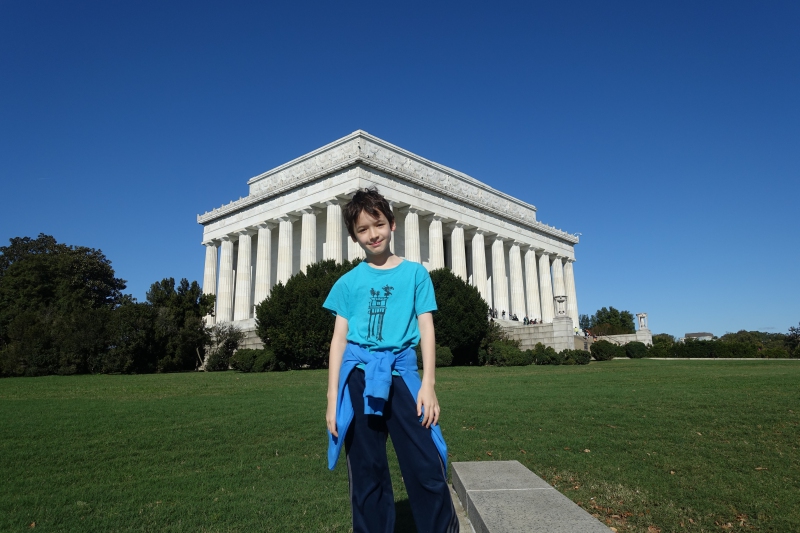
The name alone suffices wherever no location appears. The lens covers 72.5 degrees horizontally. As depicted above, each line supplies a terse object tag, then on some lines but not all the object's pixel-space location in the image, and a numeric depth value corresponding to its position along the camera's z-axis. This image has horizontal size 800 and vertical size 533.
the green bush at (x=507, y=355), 34.56
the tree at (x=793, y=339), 51.69
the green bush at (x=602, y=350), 42.06
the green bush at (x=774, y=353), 45.25
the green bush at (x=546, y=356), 35.16
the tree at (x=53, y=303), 32.50
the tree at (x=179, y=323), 34.88
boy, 3.56
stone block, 3.93
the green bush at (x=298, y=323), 31.50
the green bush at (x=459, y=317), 34.56
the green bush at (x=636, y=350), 48.00
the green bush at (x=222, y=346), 36.12
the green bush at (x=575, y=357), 35.56
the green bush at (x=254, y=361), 31.23
